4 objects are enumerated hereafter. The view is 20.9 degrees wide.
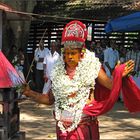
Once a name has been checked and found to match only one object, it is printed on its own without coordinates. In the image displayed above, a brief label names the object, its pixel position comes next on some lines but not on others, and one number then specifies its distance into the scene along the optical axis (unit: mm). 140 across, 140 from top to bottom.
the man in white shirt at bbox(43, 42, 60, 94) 9838
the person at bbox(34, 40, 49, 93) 10739
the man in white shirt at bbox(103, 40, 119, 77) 10435
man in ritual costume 3481
